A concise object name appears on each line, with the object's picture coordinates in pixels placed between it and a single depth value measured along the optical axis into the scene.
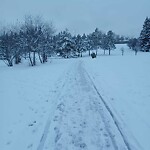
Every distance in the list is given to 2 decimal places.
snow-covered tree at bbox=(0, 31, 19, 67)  31.38
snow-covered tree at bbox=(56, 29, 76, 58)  52.78
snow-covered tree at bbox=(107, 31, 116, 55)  71.31
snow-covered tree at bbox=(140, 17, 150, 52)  48.03
